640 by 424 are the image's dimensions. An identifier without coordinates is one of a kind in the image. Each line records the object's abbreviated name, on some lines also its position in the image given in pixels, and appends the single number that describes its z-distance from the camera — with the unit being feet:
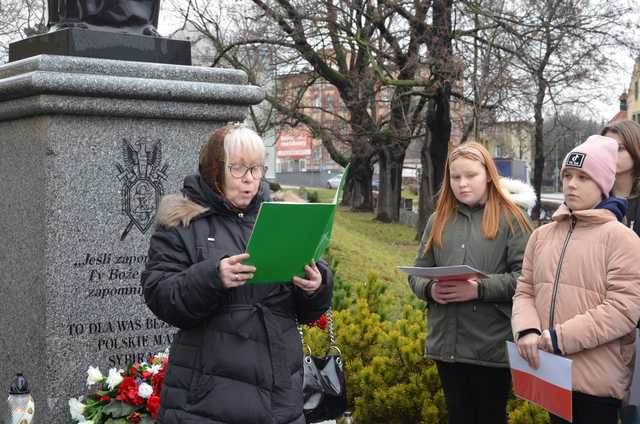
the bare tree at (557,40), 58.41
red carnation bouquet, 14.33
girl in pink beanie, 11.28
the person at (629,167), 13.83
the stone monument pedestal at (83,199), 14.85
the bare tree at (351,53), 63.41
